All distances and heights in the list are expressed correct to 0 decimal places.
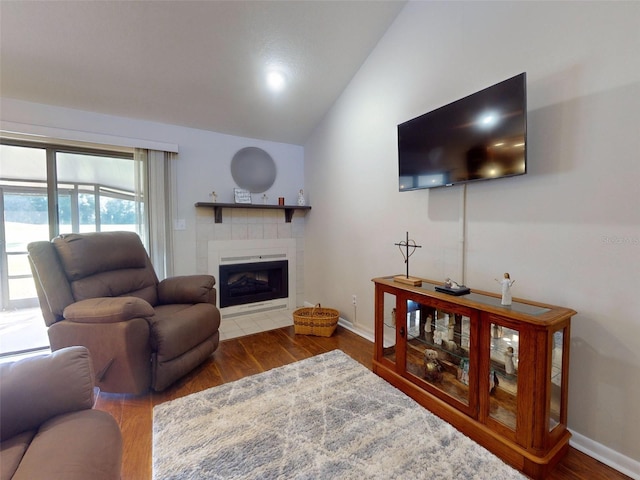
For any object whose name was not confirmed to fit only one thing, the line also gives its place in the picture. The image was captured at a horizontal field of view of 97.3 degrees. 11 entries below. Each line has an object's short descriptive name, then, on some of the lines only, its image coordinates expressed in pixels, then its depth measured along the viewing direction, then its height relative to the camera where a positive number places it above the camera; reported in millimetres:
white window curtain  2807 +254
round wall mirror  3355 +732
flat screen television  1461 +542
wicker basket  2764 -931
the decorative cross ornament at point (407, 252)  1868 -193
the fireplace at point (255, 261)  3266 -394
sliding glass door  2434 +212
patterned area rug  1253 -1066
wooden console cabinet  1222 -733
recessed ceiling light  2562 +1396
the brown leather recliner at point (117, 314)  1696 -569
